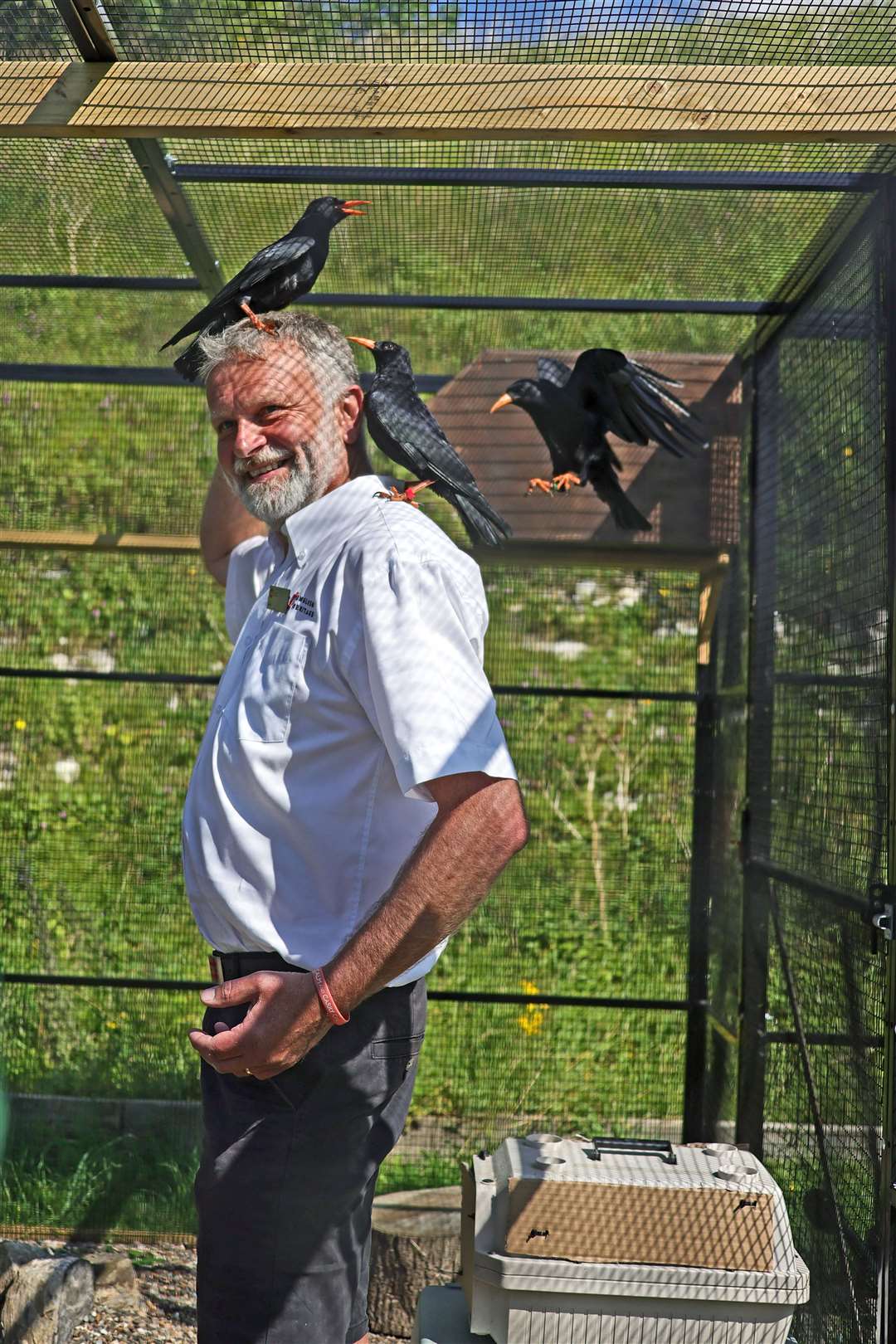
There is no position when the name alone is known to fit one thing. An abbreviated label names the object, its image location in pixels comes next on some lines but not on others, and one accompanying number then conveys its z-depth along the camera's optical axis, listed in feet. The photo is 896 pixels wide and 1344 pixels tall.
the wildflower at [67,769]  29.19
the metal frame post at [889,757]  12.28
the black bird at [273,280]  13.25
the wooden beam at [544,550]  19.69
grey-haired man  8.95
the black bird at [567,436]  18.13
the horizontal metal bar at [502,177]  15.05
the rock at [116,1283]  18.22
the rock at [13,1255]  16.69
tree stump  18.42
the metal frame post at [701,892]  20.33
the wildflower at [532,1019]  22.86
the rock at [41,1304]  16.42
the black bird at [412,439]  14.10
